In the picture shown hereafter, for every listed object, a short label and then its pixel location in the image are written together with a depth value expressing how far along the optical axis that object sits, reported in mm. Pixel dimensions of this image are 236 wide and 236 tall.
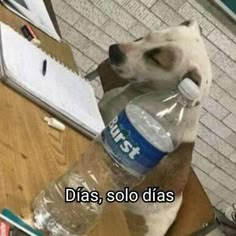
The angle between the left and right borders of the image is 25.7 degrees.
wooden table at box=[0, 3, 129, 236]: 794
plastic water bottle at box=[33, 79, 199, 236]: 787
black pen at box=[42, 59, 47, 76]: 1150
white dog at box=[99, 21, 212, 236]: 1422
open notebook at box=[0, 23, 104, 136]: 1024
